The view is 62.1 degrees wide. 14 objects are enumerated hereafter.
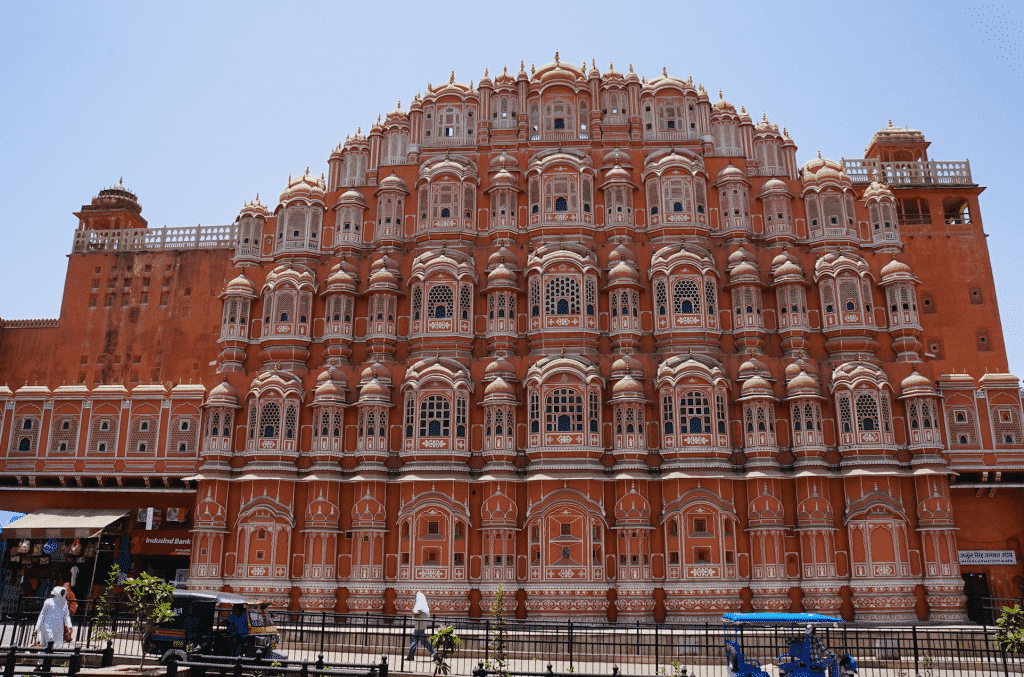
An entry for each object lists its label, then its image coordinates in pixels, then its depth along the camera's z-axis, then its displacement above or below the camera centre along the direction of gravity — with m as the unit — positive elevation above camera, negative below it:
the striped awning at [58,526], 34.78 +2.82
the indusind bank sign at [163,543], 36.72 +2.29
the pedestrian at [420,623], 22.80 -0.71
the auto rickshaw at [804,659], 19.09 -1.33
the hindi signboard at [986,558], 34.44 +1.58
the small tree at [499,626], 17.81 -0.60
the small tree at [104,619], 22.27 -0.53
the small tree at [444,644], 17.25 -0.92
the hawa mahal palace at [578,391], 31.31 +7.88
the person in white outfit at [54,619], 20.59 -0.49
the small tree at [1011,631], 19.03 -0.71
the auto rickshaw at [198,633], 20.20 -0.80
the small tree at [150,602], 18.36 -0.06
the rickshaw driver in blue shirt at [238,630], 20.33 -0.73
